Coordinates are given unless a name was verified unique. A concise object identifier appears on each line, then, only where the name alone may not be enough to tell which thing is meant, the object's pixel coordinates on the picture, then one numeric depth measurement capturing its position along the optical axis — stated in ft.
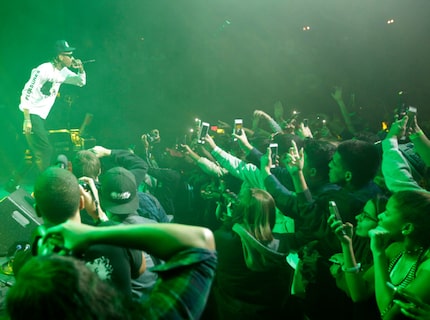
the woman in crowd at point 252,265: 8.23
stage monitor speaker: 11.48
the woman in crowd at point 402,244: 5.48
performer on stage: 15.67
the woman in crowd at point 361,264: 6.47
